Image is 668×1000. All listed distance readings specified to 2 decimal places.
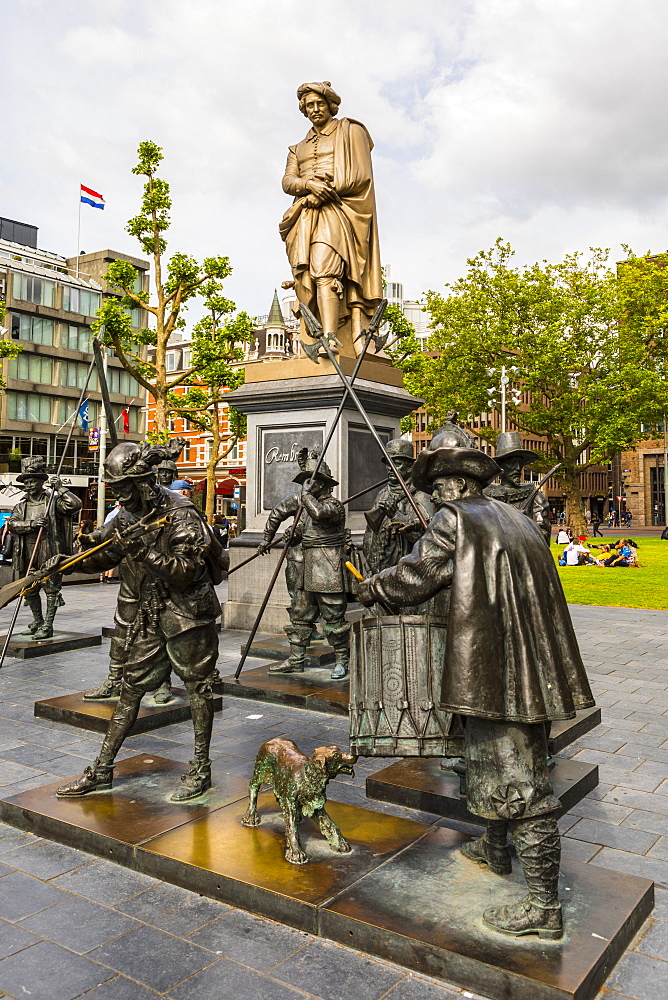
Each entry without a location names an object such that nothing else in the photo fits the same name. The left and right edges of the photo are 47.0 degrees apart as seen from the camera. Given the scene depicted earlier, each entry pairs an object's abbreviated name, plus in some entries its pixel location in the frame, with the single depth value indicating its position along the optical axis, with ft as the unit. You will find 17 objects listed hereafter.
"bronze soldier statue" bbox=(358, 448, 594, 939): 10.18
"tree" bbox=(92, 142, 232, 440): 72.95
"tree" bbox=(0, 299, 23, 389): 81.64
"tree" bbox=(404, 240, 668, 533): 111.45
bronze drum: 11.19
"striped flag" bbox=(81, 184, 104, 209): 138.51
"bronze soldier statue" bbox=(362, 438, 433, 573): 24.13
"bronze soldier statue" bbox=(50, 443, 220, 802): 15.23
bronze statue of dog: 12.81
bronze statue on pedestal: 36.86
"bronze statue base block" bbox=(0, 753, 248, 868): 13.73
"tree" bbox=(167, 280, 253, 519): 82.28
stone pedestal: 33.86
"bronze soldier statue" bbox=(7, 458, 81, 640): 34.63
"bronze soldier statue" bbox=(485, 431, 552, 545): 21.97
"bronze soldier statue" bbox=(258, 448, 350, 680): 26.45
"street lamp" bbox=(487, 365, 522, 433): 119.55
